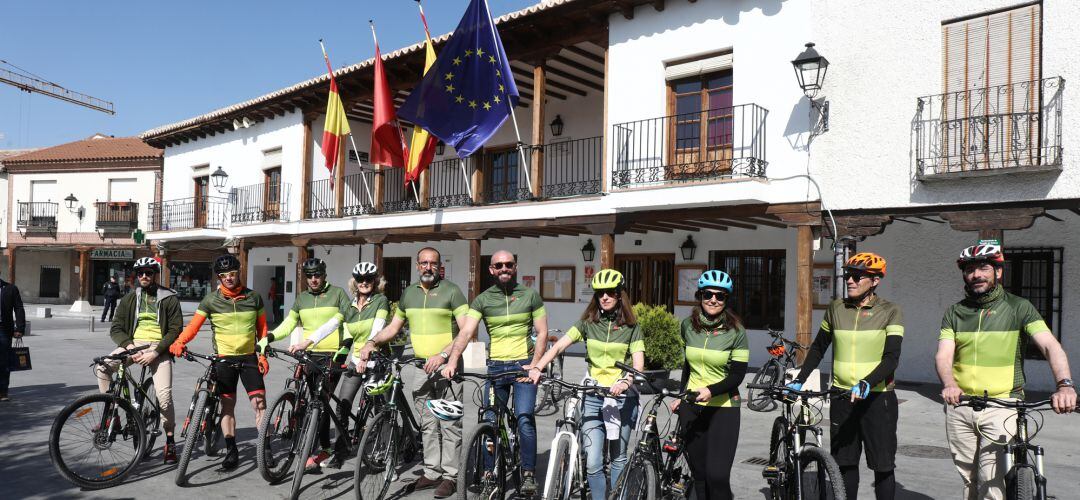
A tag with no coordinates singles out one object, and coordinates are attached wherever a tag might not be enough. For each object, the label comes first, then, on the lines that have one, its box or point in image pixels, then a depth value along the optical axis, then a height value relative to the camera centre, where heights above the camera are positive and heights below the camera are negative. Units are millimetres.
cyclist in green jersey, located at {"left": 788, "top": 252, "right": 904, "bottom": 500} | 4305 -659
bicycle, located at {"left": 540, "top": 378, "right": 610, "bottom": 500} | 4207 -1178
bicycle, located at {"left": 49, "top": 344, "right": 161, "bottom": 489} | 5414 -1486
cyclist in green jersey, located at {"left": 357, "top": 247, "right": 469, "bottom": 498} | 5535 -669
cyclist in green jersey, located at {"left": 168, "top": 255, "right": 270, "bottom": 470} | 6070 -740
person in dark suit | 8427 -866
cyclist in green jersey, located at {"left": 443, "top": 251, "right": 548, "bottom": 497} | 5348 -484
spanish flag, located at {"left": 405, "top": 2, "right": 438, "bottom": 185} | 14398 +2034
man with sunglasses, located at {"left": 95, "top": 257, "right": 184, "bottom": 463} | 6176 -688
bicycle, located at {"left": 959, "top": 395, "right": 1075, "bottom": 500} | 3771 -1040
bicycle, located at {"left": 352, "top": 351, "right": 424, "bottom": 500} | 4957 -1355
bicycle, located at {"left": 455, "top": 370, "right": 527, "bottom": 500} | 4676 -1340
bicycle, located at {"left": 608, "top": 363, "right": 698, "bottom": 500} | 4195 -1251
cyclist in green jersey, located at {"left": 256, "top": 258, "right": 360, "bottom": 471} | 6332 -553
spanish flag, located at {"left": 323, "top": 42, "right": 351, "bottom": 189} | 16500 +2786
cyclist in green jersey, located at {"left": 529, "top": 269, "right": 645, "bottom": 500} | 4668 -620
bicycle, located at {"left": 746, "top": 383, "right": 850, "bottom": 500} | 4090 -1155
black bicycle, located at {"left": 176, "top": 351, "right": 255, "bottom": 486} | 5516 -1335
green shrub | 9742 -1094
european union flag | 13016 +2975
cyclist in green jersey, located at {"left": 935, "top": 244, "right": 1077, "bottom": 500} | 4129 -538
